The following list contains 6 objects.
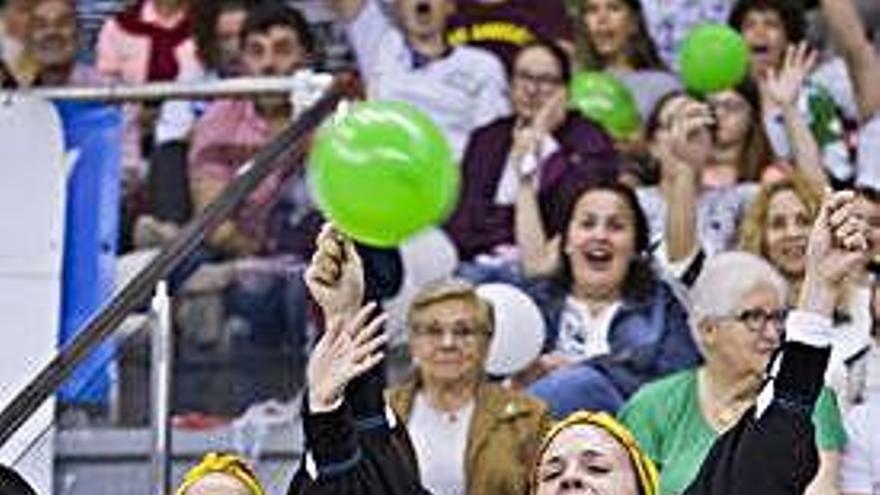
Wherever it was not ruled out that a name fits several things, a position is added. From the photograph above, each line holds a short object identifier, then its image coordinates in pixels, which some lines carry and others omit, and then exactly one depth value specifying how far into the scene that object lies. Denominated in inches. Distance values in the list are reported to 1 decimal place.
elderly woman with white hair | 657.6
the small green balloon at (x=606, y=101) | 875.4
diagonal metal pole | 645.3
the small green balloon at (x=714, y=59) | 828.6
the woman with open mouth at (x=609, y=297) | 751.7
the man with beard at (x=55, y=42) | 880.9
